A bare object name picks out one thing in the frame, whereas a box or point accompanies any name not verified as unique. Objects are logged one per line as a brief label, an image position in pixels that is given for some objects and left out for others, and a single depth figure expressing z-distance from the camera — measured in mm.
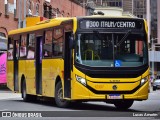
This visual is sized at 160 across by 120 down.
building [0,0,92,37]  53406
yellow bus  18500
